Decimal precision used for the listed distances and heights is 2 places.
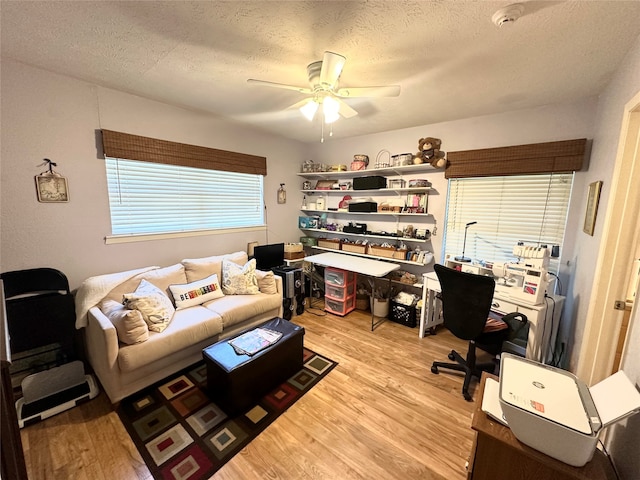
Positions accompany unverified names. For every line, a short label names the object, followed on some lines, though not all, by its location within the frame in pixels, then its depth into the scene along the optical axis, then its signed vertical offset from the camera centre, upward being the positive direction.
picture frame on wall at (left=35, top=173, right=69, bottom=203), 2.06 +0.09
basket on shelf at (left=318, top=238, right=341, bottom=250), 3.99 -0.60
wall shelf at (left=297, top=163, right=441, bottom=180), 3.19 +0.47
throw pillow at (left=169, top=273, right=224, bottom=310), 2.47 -0.89
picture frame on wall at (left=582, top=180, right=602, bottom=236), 1.85 +0.03
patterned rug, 1.51 -1.50
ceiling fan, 1.53 +0.78
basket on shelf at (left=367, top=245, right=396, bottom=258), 3.42 -0.60
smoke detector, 1.22 +0.95
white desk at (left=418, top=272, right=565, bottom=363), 2.07 -0.88
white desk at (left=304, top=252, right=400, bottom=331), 3.02 -0.74
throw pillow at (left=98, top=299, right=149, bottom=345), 1.87 -0.91
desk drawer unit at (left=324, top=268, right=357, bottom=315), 3.42 -1.15
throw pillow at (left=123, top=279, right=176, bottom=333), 2.03 -0.86
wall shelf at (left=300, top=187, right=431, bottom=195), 3.20 +0.21
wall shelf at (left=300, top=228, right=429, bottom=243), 3.28 -0.41
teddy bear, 2.99 +0.64
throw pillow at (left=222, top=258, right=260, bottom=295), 2.82 -0.85
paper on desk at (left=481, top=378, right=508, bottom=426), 1.07 -0.85
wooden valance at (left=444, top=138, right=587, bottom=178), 2.31 +0.49
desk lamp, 2.63 -0.43
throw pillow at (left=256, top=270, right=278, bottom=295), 2.94 -0.90
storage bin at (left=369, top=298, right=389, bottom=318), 3.37 -1.31
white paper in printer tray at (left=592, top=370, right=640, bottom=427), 0.91 -0.70
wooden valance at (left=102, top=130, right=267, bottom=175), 2.37 +0.51
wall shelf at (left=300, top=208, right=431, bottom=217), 3.27 -0.10
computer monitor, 3.42 -0.71
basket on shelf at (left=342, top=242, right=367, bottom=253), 3.69 -0.61
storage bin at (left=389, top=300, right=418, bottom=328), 3.16 -1.33
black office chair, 1.93 -0.85
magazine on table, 1.95 -1.10
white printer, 0.89 -0.72
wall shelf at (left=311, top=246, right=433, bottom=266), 3.20 -0.70
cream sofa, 1.83 -1.04
